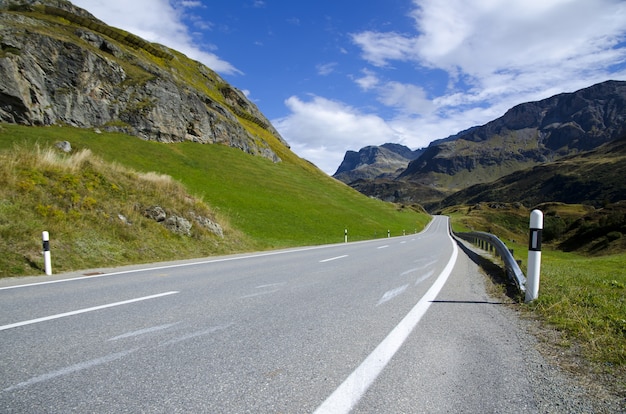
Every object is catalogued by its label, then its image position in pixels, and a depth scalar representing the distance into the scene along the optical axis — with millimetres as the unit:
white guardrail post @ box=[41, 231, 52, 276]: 8594
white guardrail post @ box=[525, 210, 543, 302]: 5441
